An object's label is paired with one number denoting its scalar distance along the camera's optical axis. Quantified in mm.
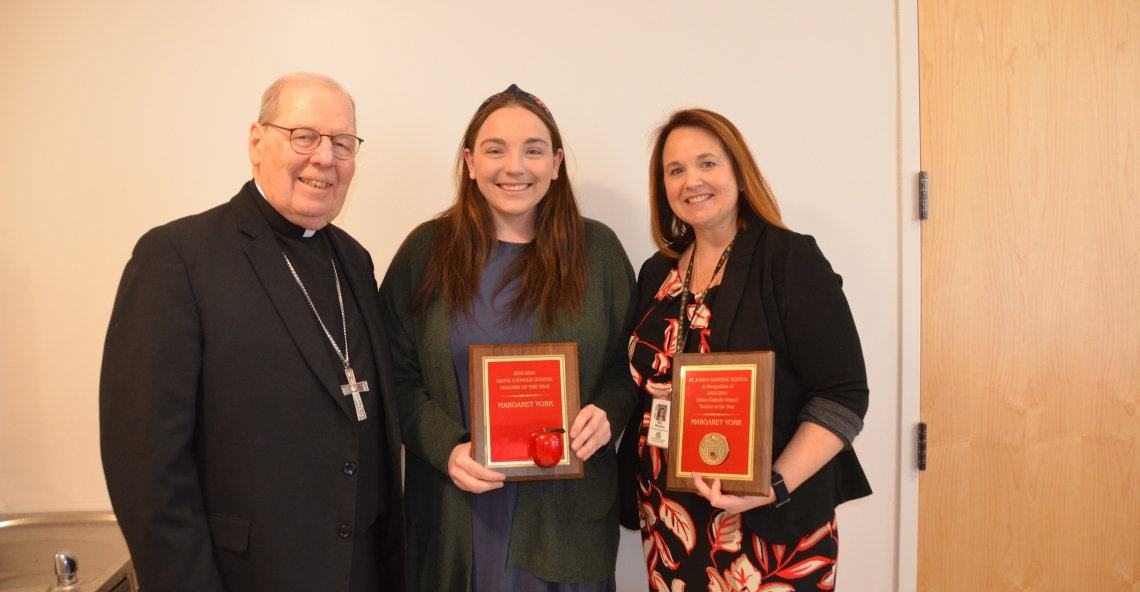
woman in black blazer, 1686
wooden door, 2629
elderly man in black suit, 1378
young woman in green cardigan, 1922
